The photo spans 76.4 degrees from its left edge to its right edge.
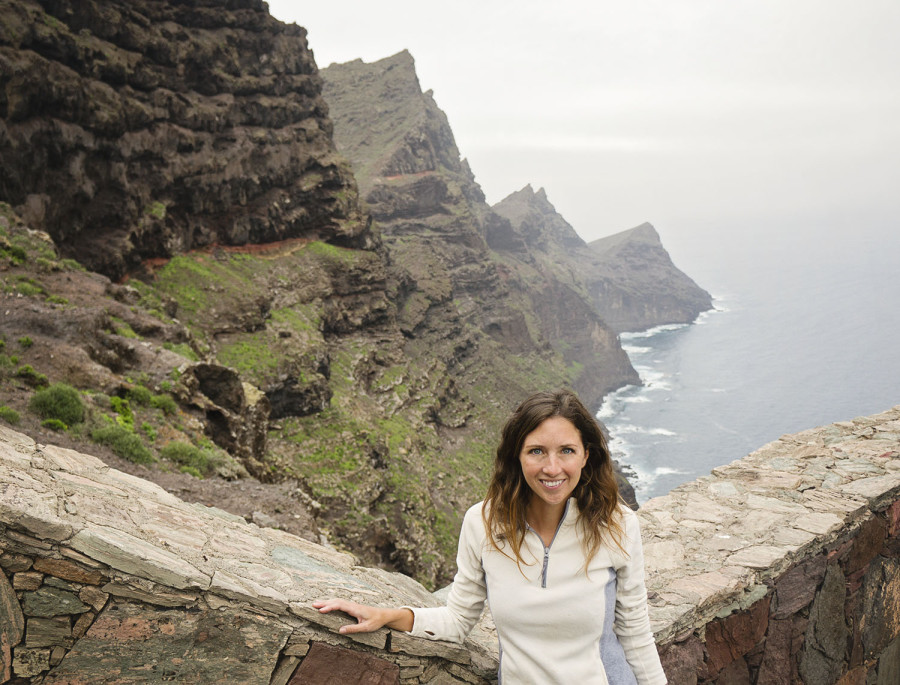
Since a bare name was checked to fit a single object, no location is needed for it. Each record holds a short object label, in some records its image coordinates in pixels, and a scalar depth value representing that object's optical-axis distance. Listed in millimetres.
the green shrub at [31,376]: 9383
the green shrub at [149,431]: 11319
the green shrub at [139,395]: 12047
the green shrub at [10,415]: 7280
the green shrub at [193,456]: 11102
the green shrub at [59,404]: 8446
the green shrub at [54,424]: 8246
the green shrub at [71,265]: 18995
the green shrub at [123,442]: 9250
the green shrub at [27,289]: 13656
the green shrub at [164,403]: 12757
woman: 2818
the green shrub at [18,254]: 15397
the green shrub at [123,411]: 10720
